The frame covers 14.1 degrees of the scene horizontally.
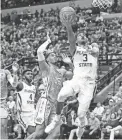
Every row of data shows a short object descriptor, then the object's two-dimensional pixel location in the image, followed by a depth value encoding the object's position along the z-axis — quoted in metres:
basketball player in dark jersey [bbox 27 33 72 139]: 7.11
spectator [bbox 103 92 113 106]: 10.25
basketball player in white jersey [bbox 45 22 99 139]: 6.45
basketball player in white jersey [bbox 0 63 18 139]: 7.82
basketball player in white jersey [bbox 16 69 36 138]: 8.50
